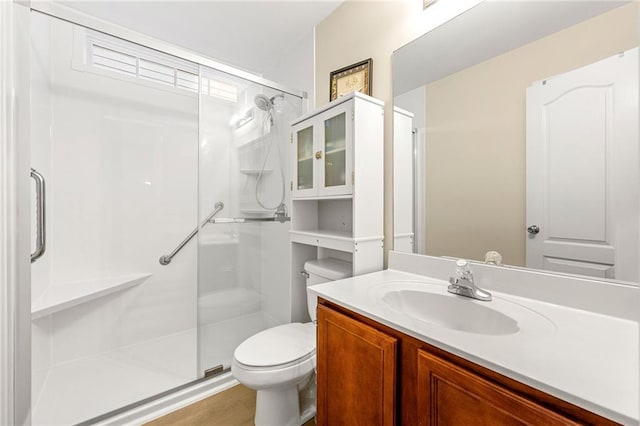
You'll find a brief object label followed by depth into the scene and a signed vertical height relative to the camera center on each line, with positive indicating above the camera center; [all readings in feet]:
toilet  3.90 -2.34
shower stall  5.64 -0.05
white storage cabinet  4.37 +0.67
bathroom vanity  1.66 -1.15
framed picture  4.99 +2.66
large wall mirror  2.67 +0.93
